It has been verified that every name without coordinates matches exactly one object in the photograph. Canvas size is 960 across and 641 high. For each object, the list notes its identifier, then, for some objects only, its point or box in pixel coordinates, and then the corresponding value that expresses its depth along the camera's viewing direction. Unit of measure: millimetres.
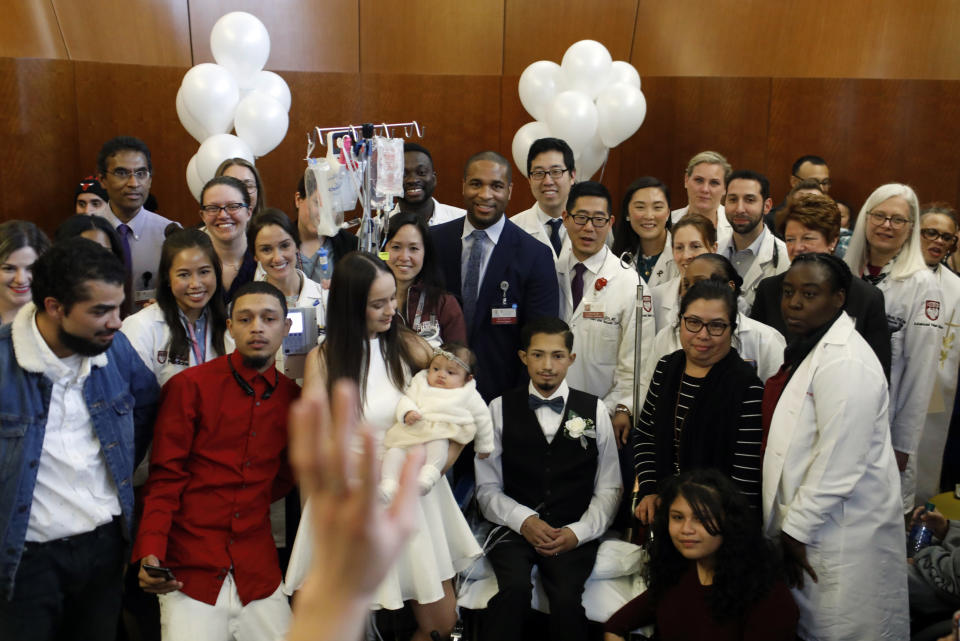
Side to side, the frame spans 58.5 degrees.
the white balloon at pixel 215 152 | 4770
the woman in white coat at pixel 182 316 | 2971
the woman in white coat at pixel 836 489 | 2604
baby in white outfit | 2809
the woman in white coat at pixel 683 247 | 3662
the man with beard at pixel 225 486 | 2621
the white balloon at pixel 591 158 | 5398
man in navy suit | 3611
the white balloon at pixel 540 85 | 5531
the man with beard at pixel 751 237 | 4039
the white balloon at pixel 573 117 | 5141
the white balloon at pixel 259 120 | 4984
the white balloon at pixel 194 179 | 4997
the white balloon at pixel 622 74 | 5488
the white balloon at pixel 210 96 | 4910
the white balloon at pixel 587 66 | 5301
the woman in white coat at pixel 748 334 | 3215
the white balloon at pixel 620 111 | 5262
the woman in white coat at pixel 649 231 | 4098
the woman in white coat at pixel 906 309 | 3588
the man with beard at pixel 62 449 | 2326
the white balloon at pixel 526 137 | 5410
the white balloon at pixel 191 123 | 5053
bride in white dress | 2764
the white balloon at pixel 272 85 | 5262
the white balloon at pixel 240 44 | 5074
